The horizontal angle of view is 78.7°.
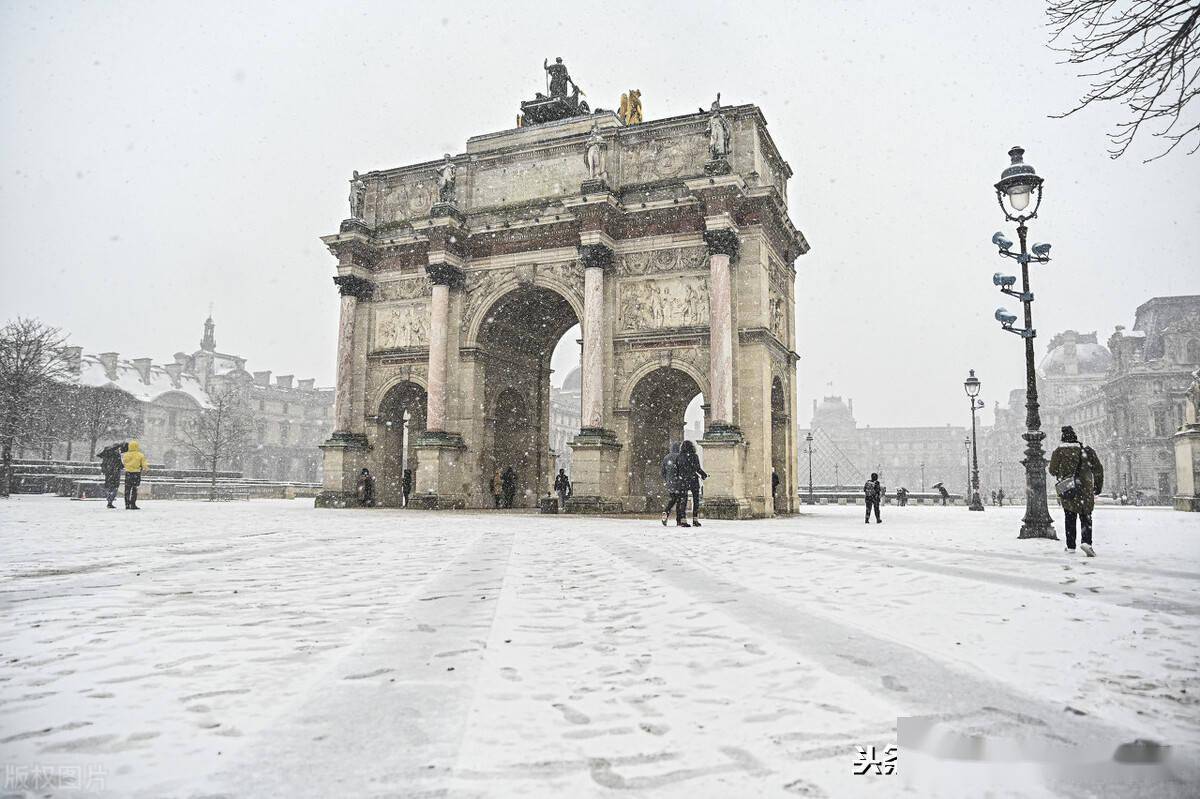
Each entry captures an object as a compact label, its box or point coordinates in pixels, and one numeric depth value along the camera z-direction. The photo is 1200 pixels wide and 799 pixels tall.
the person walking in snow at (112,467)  18.60
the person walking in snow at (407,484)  25.70
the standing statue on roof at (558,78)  27.47
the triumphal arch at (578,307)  21.11
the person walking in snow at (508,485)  24.92
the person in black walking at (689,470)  14.63
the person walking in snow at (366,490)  24.69
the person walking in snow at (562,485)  23.09
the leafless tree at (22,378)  28.38
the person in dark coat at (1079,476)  9.03
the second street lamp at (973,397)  27.87
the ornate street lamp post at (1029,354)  11.71
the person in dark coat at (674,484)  14.82
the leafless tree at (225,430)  56.81
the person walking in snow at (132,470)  17.41
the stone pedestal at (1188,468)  21.56
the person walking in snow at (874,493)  18.80
